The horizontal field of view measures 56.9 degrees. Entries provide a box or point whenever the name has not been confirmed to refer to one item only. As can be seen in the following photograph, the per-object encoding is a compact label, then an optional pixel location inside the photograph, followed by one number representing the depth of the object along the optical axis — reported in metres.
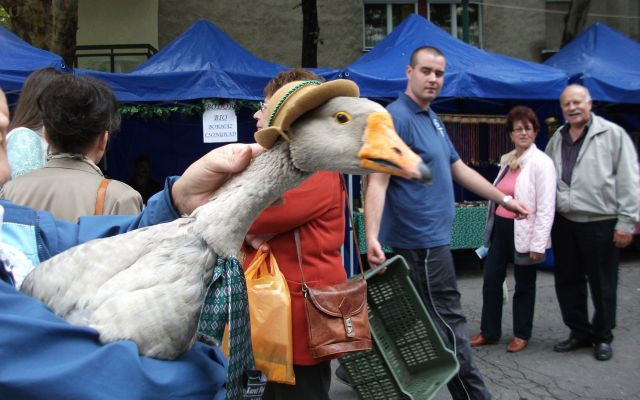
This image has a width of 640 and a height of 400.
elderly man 4.55
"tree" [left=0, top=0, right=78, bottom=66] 8.18
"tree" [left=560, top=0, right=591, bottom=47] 12.23
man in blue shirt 3.26
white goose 1.25
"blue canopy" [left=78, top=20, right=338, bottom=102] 6.57
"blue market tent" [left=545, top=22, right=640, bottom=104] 7.82
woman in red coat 2.41
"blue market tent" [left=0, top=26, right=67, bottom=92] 6.06
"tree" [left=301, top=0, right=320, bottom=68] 10.62
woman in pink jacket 4.68
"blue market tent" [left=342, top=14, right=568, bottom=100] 6.88
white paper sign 6.70
